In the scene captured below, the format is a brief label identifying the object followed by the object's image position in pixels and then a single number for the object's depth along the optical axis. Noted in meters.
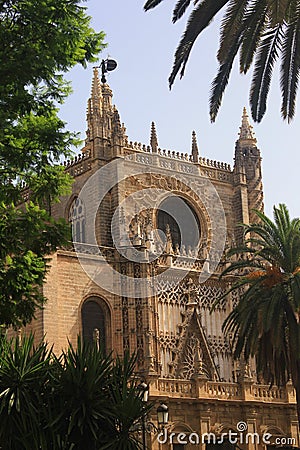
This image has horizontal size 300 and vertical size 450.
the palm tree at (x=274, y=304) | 32.41
